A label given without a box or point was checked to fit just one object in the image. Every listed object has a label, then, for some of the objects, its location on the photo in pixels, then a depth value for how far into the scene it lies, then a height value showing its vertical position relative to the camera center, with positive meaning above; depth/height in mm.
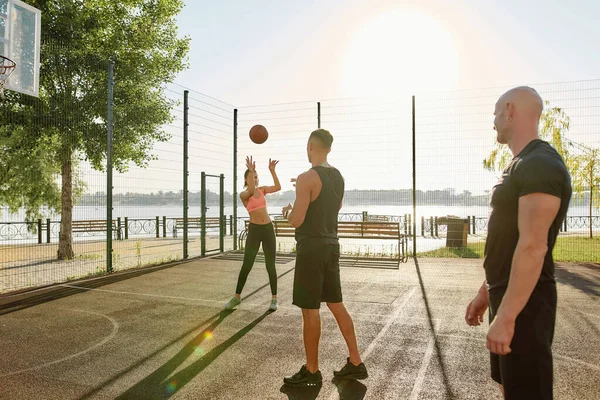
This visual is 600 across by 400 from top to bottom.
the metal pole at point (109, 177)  8844 +659
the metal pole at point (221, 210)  12023 -42
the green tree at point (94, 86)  11180 +3491
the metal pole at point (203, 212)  11273 -92
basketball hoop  6852 +2267
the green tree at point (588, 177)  15594 +1191
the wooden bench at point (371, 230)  10633 -553
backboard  6871 +2812
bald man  1612 -155
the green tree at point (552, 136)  13961 +2448
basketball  8273 +1444
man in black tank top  3311 -363
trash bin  13164 -763
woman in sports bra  5923 -422
